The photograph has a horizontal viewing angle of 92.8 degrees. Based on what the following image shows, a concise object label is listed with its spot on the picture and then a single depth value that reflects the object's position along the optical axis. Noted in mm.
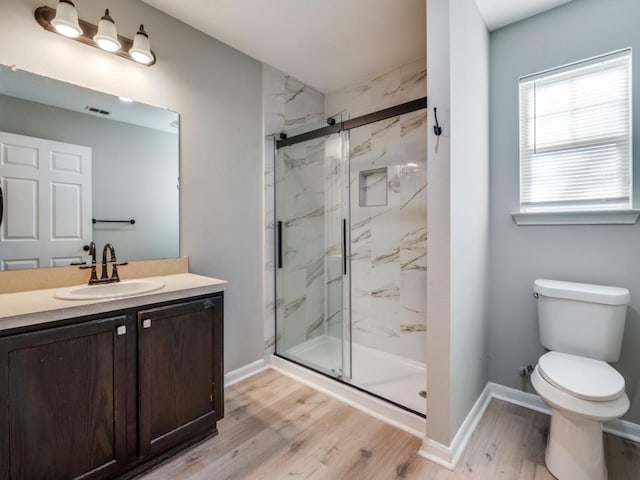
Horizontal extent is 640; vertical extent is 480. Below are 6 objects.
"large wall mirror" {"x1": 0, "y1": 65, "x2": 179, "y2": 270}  1507
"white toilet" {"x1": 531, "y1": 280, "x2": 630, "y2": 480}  1372
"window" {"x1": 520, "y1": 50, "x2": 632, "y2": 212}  1757
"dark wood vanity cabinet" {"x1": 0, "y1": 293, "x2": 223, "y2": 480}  1130
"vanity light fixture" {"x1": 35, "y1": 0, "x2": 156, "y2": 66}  1497
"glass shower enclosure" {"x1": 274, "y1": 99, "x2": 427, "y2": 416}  2393
